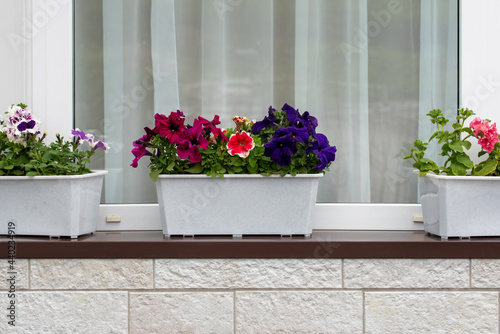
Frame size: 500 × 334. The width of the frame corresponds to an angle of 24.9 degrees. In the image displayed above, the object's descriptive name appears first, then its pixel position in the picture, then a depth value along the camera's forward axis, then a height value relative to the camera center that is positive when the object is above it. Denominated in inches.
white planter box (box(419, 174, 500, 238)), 117.5 -5.9
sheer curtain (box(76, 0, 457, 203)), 126.8 +9.5
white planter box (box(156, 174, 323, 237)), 119.1 -6.0
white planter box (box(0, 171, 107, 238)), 118.5 -5.9
